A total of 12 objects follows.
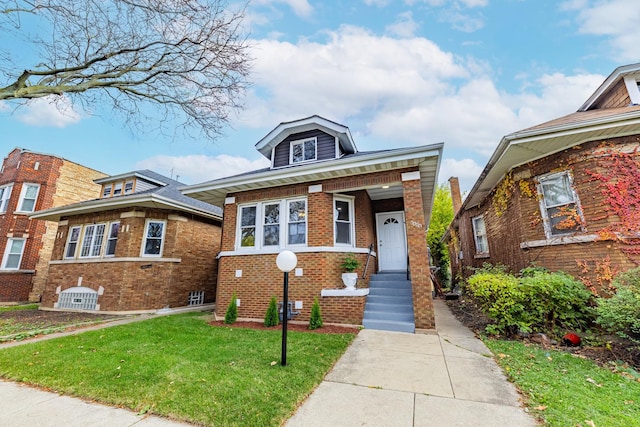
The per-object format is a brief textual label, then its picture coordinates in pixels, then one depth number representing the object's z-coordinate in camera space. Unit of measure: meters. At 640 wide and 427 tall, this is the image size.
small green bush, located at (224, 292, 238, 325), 7.27
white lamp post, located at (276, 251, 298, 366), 3.94
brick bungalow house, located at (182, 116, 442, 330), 6.55
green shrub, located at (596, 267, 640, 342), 3.98
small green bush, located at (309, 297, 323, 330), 6.38
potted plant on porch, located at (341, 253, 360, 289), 6.89
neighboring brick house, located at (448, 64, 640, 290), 5.20
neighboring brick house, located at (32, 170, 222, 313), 9.53
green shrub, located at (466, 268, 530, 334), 5.12
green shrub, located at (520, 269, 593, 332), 4.98
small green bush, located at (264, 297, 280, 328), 6.78
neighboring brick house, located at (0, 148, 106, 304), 14.03
